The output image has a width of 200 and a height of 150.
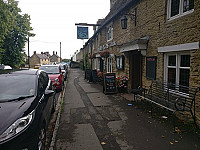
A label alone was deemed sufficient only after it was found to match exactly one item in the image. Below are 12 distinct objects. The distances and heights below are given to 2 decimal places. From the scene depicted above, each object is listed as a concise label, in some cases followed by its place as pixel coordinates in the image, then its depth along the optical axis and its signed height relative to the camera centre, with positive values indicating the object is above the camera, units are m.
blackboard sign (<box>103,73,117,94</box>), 8.96 -0.86
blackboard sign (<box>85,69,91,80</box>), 15.17 -0.51
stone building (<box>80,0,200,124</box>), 4.60 +1.02
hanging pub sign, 13.38 +3.04
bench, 4.39 -0.95
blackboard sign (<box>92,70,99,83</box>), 13.74 -0.72
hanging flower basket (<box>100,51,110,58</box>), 12.39 +1.11
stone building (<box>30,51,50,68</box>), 68.69 +3.68
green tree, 25.28 +4.69
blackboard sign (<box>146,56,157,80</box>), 6.47 +0.06
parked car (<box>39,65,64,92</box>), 9.85 -0.43
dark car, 2.38 -0.79
